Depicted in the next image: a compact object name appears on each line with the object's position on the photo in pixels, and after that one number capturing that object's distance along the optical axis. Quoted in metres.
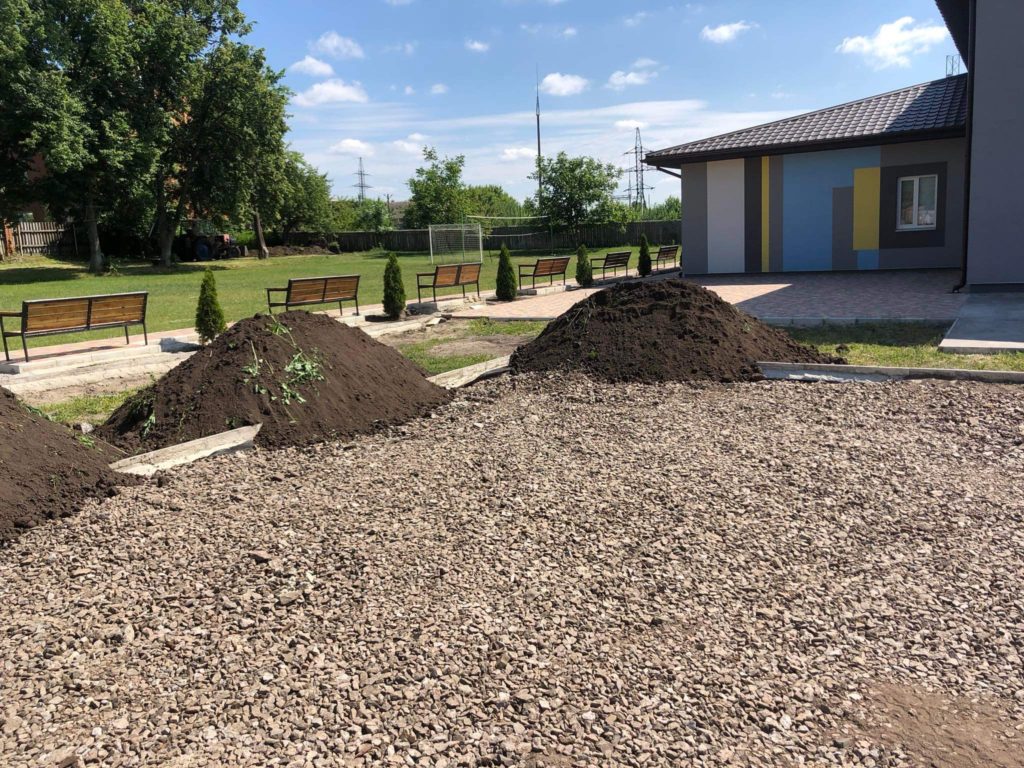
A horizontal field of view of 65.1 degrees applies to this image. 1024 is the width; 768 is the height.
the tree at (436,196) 52.22
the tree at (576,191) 44.62
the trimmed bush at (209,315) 11.82
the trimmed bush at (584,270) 21.02
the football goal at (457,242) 30.06
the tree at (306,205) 49.78
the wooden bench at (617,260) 22.84
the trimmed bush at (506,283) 18.05
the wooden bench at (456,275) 17.16
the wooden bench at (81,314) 10.46
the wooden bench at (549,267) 19.88
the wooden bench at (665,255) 25.36
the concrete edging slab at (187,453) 5.67
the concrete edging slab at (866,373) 7.50
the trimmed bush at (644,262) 23.58
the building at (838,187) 19.66
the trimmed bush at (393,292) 14.82
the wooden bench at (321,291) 13.53
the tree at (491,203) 55.34
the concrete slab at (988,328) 9.01
